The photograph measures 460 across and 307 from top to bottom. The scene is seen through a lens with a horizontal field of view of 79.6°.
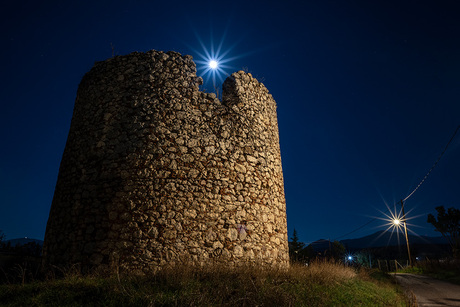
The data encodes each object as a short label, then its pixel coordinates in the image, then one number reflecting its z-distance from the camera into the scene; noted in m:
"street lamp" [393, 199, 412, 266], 24.79
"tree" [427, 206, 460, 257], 28.53
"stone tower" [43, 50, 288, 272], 5.76
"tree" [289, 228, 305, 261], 39.12
